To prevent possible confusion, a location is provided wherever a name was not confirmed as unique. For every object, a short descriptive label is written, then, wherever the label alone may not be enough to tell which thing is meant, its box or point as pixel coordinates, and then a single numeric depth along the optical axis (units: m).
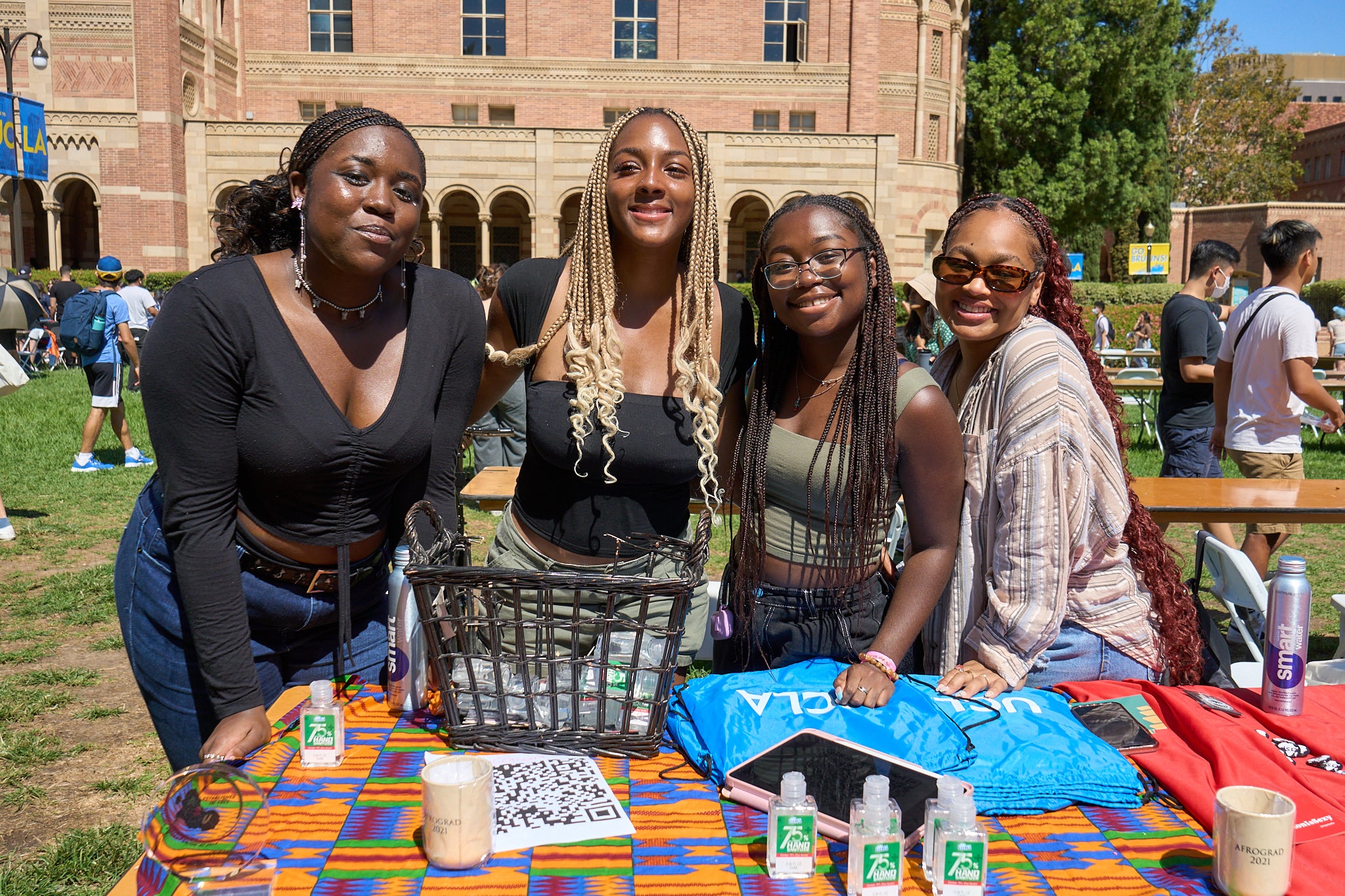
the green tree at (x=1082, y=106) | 36.41
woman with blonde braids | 2.53
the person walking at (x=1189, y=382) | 6.83
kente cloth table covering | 1.51
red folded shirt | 1.67
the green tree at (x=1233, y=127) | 44.72
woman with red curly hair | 2.30
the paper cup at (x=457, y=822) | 1.52
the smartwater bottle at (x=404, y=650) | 2.04
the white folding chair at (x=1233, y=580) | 3.83
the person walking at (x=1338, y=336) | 18.75
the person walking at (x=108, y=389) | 10.48
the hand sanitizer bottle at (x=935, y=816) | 1.51
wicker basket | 1.77
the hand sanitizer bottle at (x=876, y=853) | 1.47
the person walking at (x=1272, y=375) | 5.68
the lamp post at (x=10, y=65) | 15.78
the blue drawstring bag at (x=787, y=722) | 1.81
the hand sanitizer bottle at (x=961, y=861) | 1.47
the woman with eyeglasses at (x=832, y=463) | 2.31
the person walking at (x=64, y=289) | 19.14
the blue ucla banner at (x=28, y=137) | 15.07
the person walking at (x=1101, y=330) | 23.38
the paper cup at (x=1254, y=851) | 1.48
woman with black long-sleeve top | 2.01
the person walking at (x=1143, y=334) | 24.70
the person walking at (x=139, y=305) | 15.07
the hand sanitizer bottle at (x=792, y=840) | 1.54
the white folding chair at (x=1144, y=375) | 13.78
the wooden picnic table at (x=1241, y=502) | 4.79
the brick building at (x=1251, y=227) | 42.22
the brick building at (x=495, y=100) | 30.86
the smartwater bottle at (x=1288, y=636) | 2.02
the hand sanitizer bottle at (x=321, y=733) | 1.85
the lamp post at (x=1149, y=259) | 31.27
